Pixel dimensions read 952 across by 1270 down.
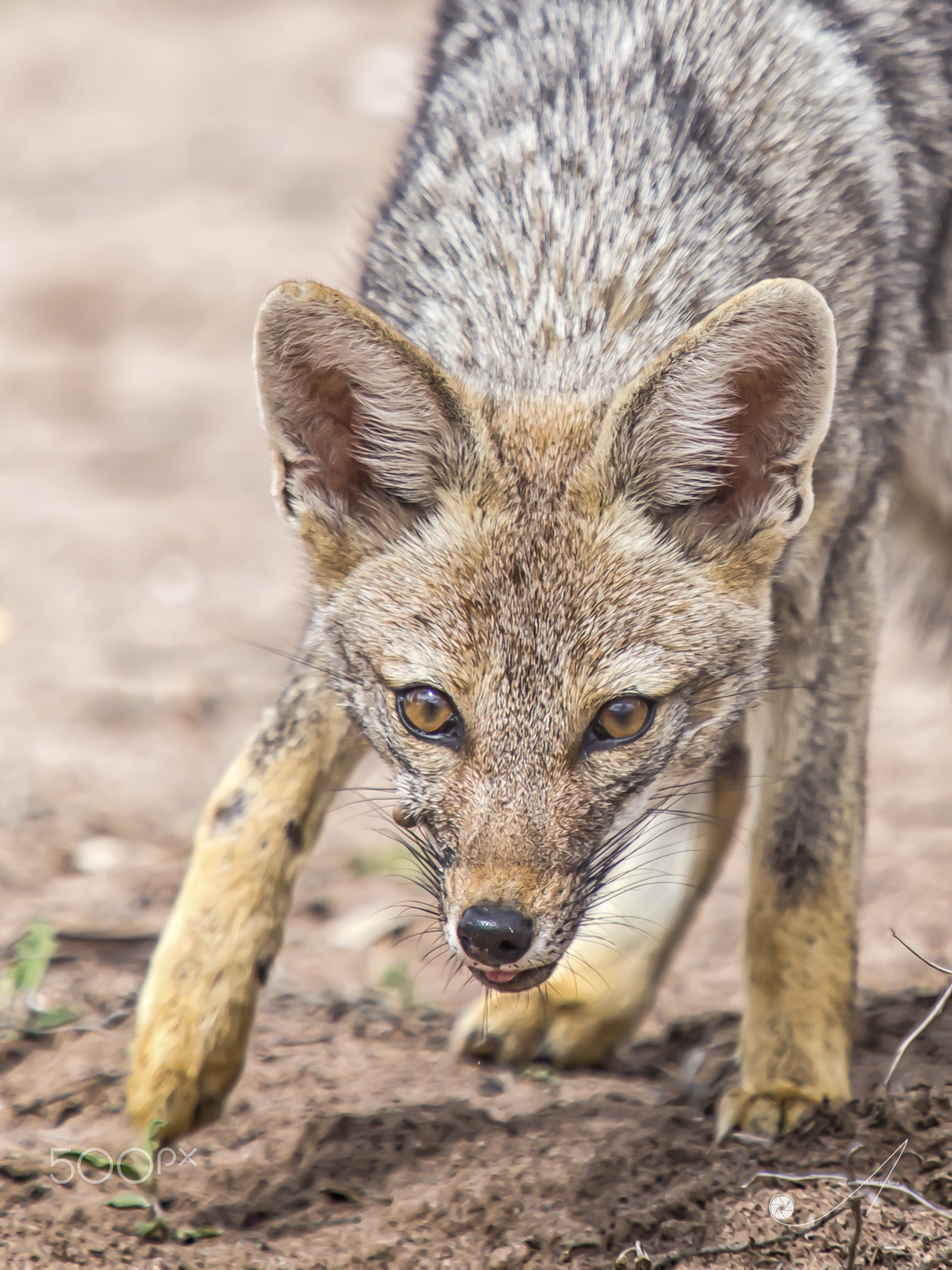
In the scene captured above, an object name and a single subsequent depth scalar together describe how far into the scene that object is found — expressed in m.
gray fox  6.52
